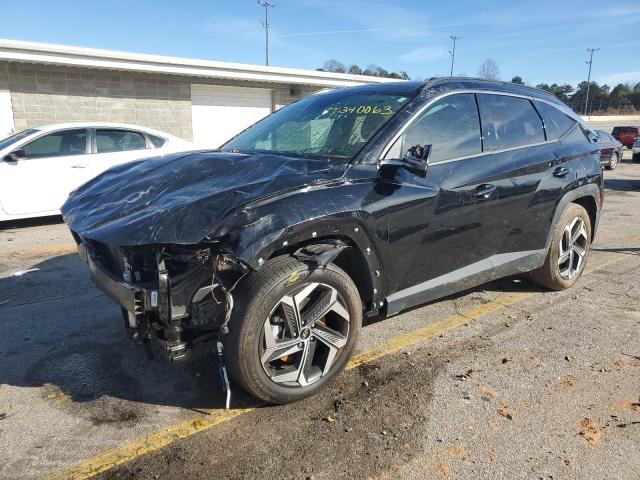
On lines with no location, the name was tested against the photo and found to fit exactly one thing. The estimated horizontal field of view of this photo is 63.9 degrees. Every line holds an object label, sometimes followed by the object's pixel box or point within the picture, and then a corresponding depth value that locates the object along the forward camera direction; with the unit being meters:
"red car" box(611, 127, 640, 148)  28.91
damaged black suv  2.68
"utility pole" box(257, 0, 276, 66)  54.06
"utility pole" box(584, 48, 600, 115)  77.06
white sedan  7.83
